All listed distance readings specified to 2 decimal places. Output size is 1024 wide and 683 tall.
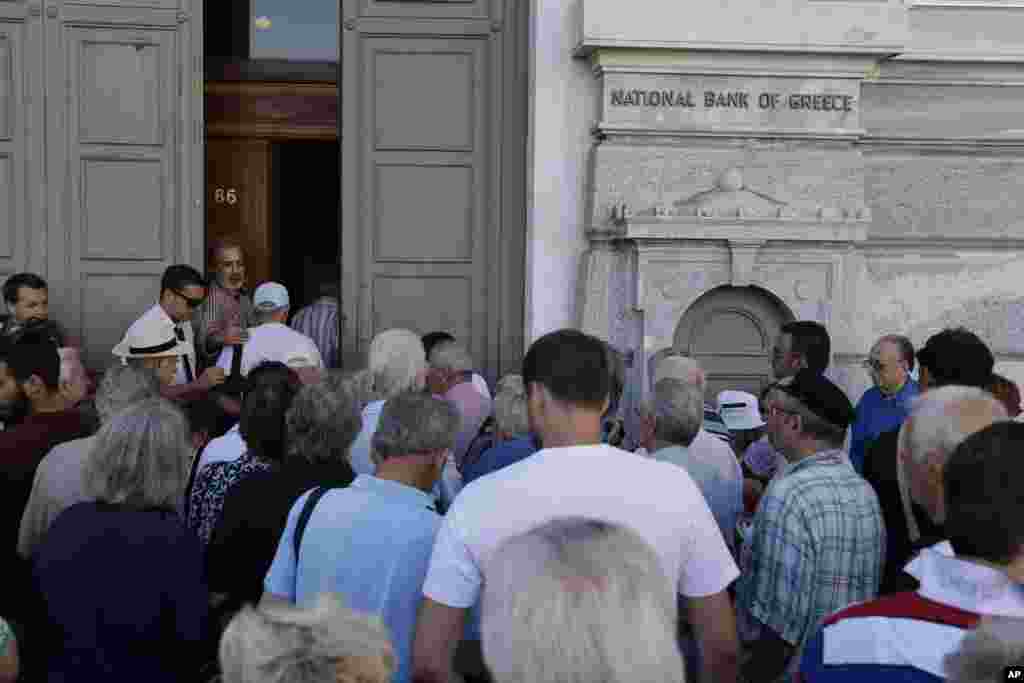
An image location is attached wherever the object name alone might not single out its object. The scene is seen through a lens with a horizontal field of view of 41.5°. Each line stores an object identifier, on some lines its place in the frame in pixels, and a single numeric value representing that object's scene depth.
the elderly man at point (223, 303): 7.86
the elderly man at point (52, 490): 4.38
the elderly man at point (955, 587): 2.39
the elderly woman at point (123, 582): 3.47
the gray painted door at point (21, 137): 8.30
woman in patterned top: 4.35
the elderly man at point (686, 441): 4.77
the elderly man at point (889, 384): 6.41
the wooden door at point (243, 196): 10.24
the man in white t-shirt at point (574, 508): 3.10
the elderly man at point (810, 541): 3.89
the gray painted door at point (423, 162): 8.53
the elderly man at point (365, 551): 3.37
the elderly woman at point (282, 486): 4.00
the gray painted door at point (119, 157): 8.37
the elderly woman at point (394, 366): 5.66
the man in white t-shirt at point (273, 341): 7.13
